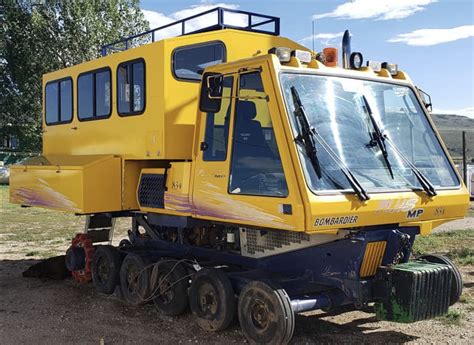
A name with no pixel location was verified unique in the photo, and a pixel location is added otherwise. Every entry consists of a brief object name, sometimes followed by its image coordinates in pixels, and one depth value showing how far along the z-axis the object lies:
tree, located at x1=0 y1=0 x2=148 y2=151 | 35.12
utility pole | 26.20
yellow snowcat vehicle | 5.69
